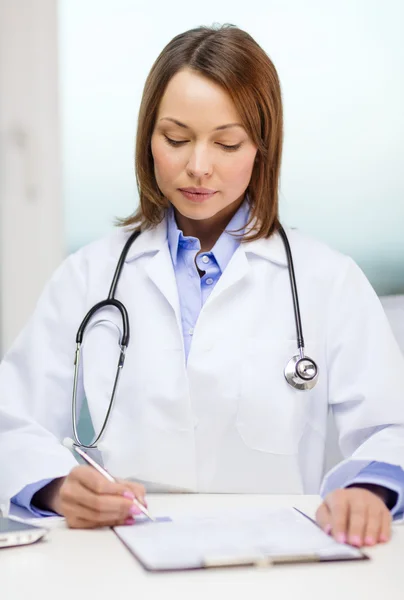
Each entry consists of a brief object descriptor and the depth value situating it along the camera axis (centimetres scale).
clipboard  136
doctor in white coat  171
